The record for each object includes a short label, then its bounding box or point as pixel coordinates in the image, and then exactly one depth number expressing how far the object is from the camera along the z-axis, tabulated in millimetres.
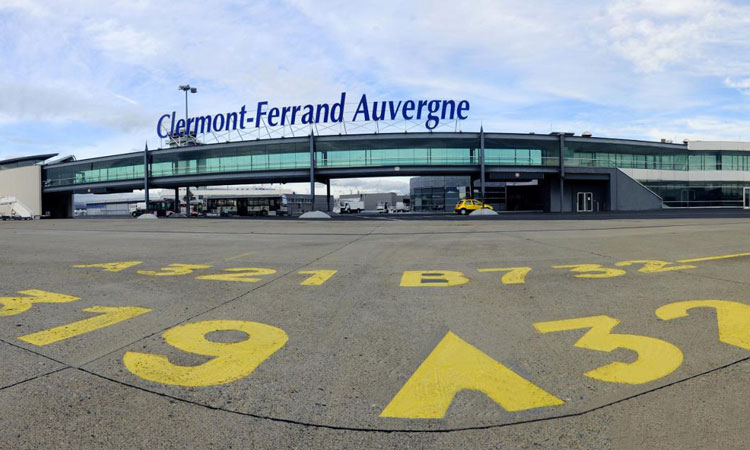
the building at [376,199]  104938
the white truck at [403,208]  78438
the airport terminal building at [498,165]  45031
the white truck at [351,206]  75562
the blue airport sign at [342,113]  45000
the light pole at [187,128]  52953
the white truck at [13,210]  53406
